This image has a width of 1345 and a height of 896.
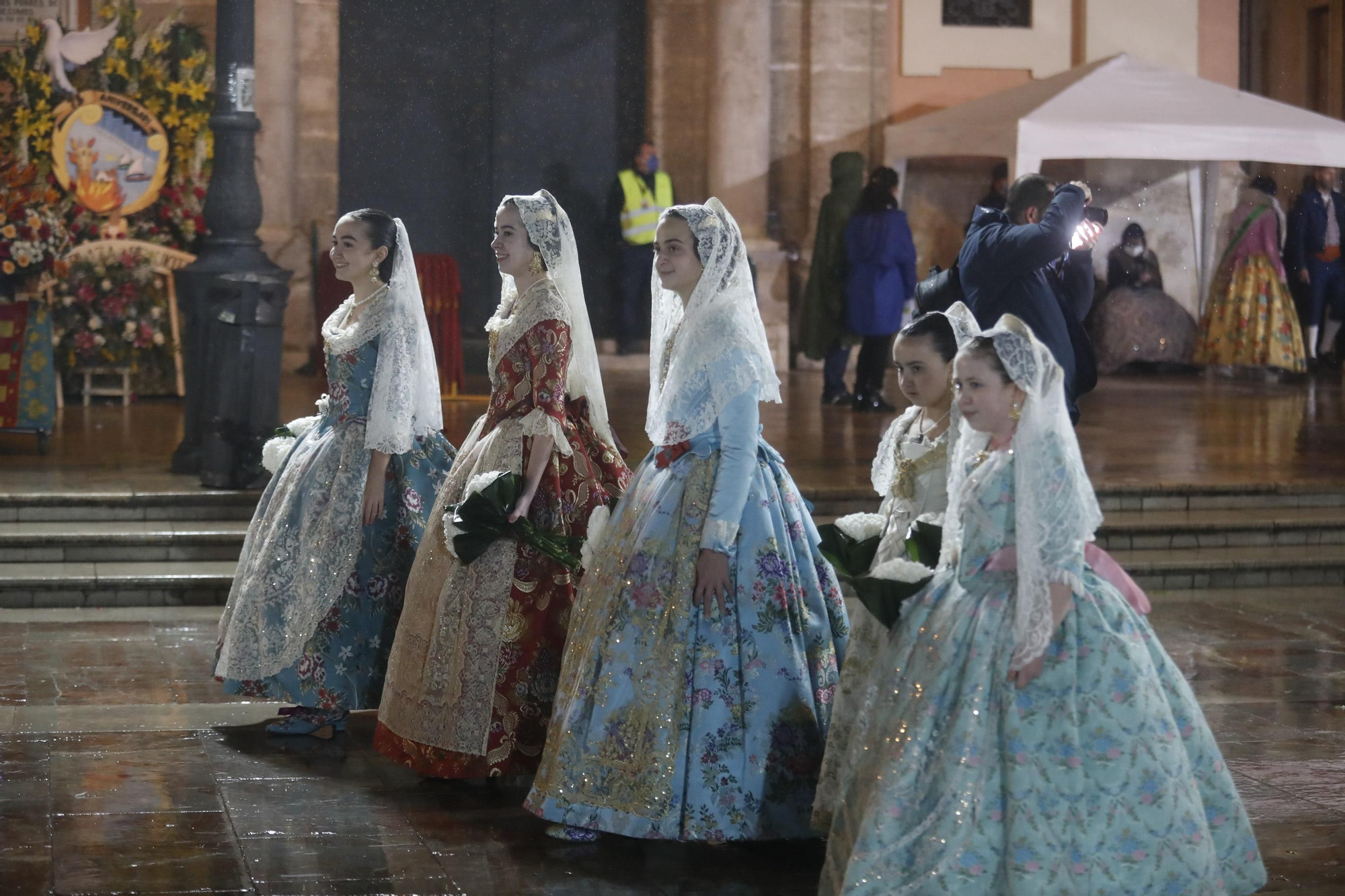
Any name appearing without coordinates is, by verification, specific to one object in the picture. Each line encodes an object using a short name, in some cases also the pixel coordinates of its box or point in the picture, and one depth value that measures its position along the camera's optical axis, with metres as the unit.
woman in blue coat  12.15
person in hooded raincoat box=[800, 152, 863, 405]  12.52
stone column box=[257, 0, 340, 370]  14.10
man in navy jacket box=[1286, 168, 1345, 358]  15.29
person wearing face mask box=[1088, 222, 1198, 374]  15.62
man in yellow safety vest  14.49
